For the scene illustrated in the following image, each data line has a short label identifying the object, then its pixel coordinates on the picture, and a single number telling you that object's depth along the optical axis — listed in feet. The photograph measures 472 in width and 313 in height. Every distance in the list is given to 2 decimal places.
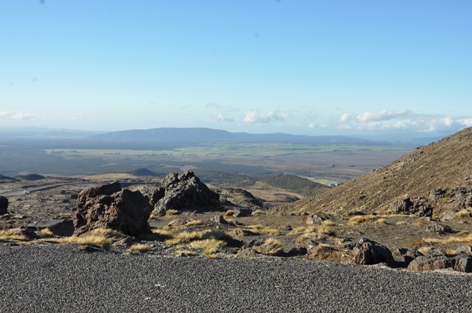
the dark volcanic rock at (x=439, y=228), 70.65
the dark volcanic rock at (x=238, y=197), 173.80
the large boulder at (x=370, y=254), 47.29
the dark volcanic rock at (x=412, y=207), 97.07
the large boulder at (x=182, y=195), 117.08
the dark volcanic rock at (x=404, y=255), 49.44
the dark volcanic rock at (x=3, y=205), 122.53
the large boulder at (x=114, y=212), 67.56
